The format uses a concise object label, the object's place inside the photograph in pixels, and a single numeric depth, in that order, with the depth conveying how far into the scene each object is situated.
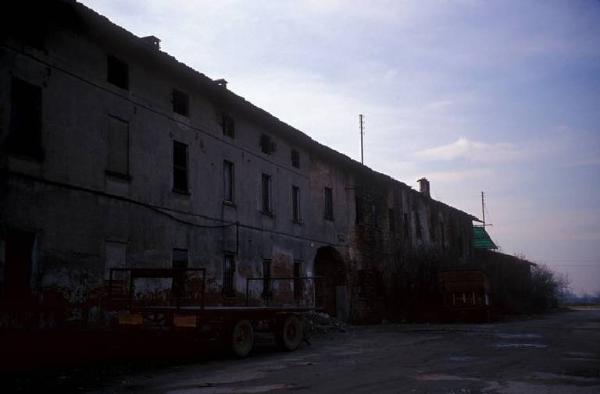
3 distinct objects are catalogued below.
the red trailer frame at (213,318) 11.11
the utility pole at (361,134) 45.97
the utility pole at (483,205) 67.44
